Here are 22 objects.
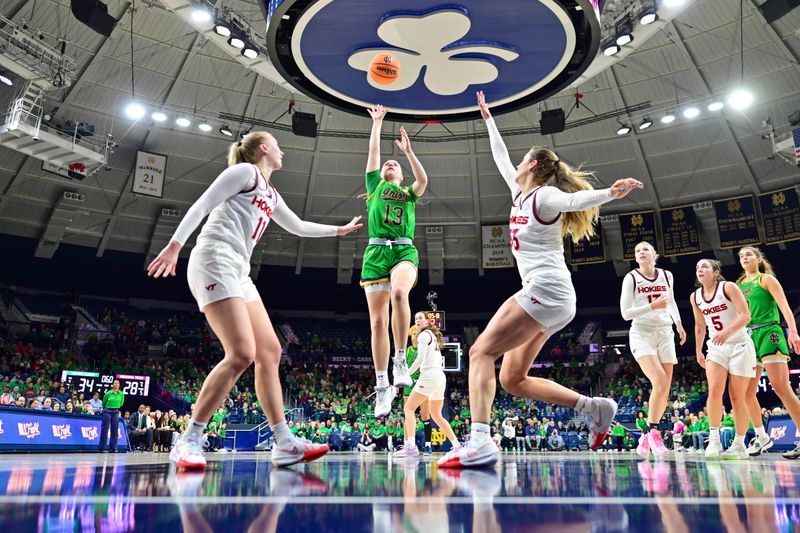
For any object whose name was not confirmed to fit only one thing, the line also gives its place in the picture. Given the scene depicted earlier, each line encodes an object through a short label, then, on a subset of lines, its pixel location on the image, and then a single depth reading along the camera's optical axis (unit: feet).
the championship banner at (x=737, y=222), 70.85
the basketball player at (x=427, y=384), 24.25
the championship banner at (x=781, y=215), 68.95
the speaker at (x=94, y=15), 45.88
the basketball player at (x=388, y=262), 18.35
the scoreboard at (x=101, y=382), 68.95
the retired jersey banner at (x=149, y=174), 69.76
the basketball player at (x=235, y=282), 11.14
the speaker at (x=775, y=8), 45.27
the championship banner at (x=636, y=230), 77.36
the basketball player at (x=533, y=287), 11.71
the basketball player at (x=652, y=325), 19.27
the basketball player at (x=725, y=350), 18.90
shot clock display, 63.57
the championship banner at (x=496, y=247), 83.56
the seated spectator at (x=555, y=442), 61.16
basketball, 26.07
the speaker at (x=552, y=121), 61.36
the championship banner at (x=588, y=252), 79.00
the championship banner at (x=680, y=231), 74.54
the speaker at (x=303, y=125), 61.87
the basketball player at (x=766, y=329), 18.26
